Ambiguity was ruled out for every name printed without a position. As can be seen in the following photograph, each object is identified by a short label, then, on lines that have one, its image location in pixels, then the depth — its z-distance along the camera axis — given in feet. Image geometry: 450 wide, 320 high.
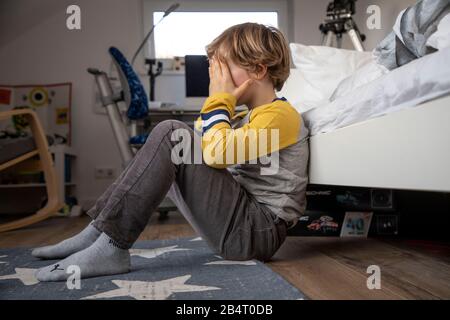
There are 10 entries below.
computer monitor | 9.09
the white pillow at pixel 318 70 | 5.27
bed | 2.00
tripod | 7.45
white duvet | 2.09
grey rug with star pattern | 2.34
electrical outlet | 10.10
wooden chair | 6.79
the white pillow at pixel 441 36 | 2.31
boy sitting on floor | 2.79
